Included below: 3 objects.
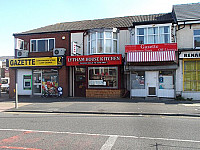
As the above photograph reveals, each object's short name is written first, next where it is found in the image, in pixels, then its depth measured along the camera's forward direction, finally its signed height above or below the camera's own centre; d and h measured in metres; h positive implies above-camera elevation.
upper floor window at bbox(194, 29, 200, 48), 15.73 +3.22
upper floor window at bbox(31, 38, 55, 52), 19.27 +3.39
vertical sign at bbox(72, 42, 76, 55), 17.45 +2.77
